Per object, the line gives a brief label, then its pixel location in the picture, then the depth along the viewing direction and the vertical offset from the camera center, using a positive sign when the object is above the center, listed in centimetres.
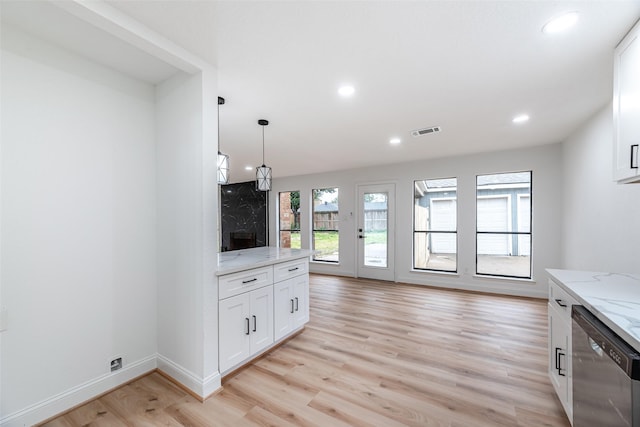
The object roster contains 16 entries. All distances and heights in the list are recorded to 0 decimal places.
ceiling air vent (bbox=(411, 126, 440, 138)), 344 +103
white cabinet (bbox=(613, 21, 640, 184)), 153 +61
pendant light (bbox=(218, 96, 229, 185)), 256 +41
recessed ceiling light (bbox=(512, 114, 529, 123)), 305 +104
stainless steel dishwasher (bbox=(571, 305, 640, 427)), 95 -69
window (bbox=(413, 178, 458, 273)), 516 -30
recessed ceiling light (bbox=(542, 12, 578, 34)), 151 +107
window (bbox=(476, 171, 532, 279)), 460 -27
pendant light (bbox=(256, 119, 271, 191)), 338 +41
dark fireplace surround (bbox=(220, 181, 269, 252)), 686 -15
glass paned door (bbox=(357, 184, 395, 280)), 570 -47
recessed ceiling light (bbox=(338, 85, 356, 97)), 235 +106
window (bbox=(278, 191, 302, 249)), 702 -24
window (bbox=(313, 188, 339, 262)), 650 -33
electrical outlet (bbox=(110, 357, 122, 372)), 208 -119
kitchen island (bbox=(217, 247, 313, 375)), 221 -86
